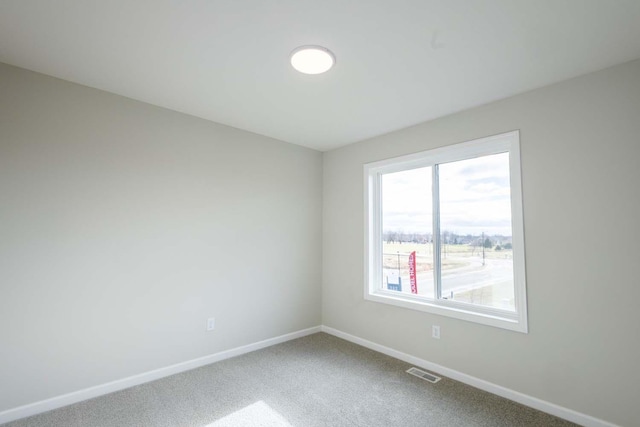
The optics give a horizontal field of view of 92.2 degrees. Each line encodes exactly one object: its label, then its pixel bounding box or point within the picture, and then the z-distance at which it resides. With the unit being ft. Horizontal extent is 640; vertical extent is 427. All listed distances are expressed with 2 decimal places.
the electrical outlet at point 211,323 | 10.30
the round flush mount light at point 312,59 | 6.54
